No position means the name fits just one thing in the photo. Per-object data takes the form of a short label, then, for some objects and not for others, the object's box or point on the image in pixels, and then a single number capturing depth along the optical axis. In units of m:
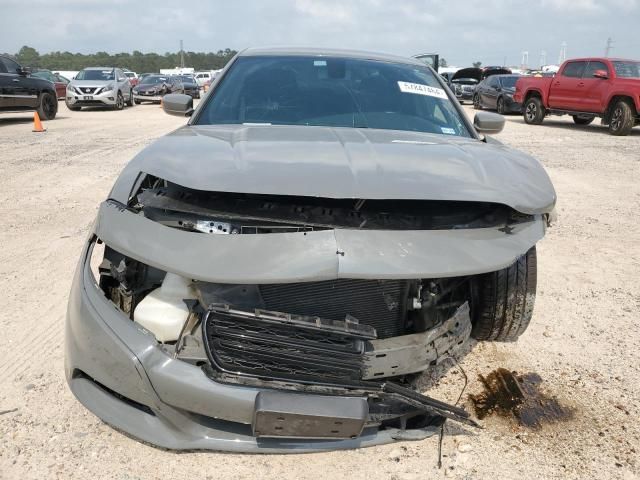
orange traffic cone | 12.17
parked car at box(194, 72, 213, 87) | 43.42
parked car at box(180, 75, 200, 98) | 23.44
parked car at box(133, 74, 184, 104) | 22.59
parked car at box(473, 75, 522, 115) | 18.15
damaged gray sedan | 1.78
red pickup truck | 12.47
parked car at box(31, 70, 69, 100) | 22.15
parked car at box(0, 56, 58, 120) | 12.80
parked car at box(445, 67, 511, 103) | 21.86
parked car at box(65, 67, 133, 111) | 18.08
